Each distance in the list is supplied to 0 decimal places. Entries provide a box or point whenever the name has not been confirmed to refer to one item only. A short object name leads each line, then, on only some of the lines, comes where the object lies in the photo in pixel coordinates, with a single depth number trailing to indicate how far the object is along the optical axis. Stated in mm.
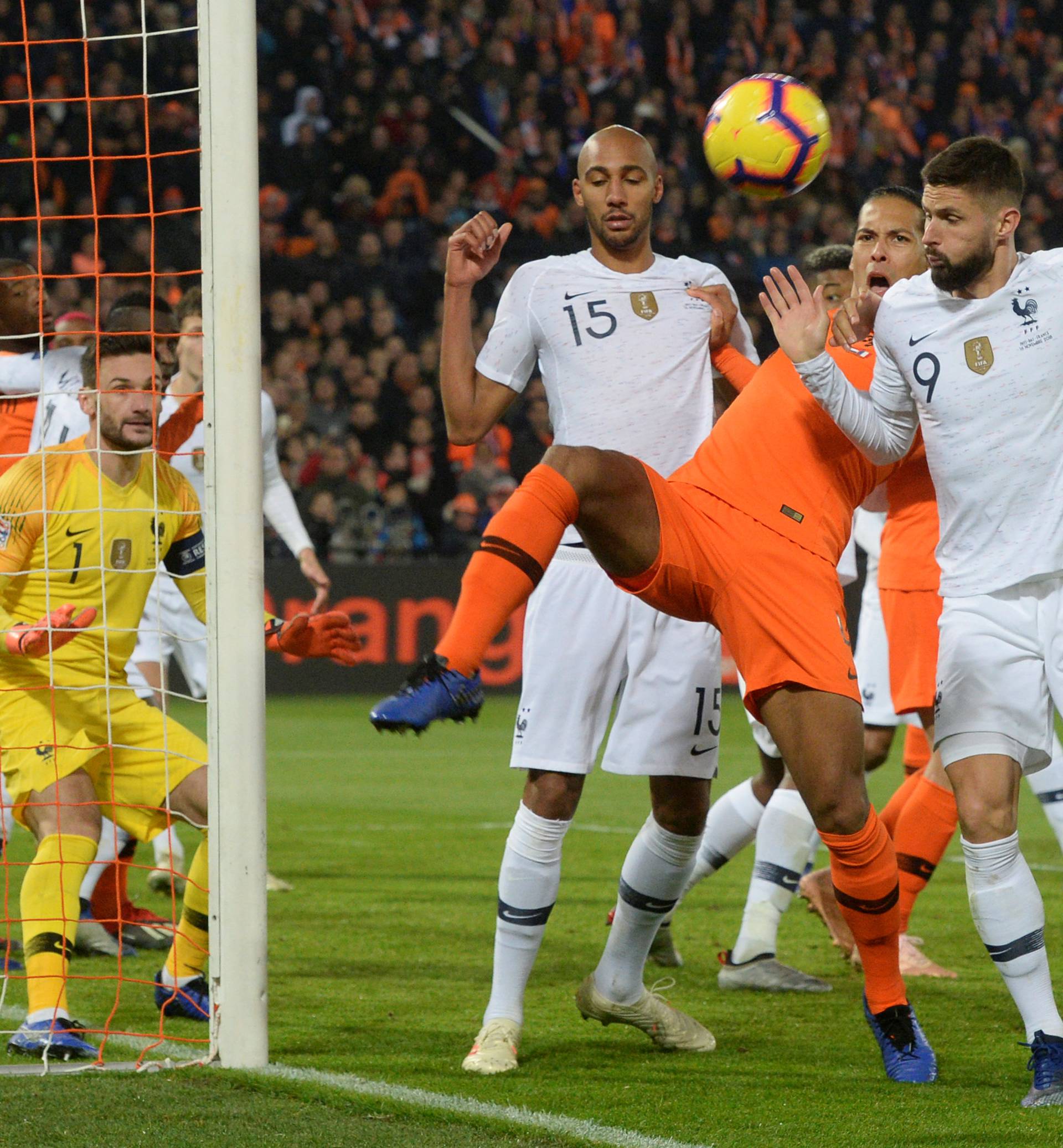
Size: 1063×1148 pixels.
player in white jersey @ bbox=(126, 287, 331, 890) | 12930
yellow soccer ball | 9164
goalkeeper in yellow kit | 8531
